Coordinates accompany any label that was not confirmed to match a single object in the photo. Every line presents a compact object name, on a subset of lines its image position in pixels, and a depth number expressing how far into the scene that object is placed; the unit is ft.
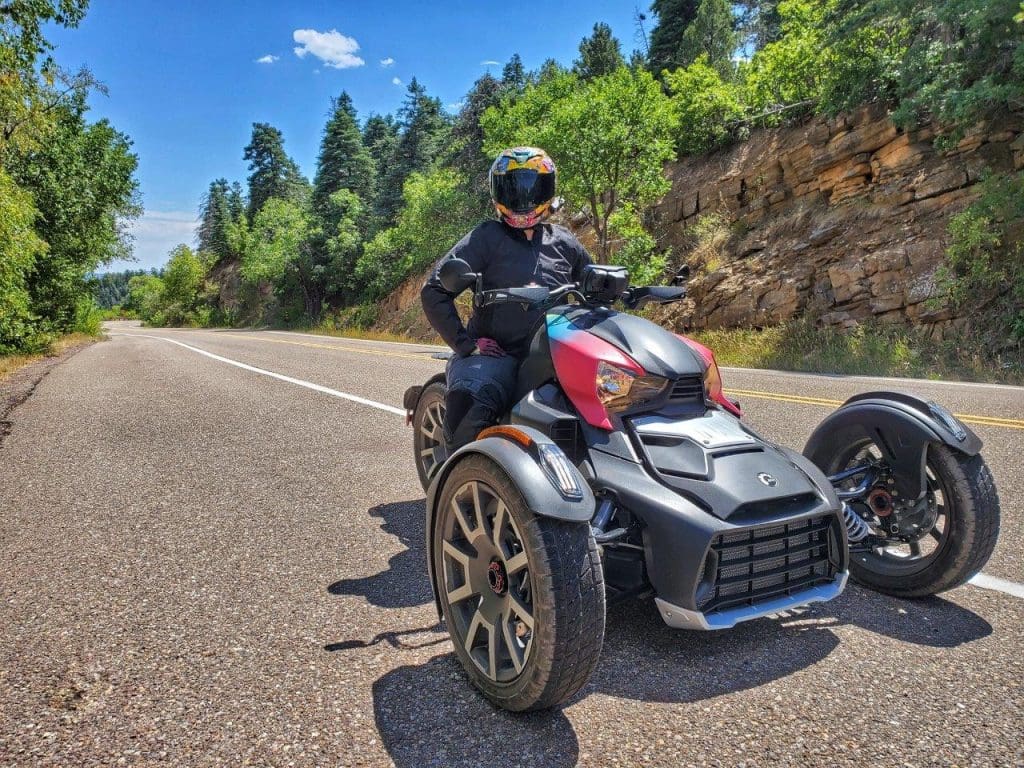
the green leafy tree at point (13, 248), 45.55
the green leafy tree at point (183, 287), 289.12
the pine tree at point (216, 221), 290.56
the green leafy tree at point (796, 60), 73.51
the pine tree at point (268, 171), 267.80
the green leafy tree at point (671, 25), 157.07
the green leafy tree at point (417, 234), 123.85
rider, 11.06
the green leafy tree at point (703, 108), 84.94
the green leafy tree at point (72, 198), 79.46
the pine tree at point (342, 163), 190.70
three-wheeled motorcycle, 7.01
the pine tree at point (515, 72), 152.72
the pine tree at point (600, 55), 158.01
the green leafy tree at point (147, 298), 331.18
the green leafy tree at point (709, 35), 145.40
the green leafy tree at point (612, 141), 77.97
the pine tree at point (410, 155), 168.45
